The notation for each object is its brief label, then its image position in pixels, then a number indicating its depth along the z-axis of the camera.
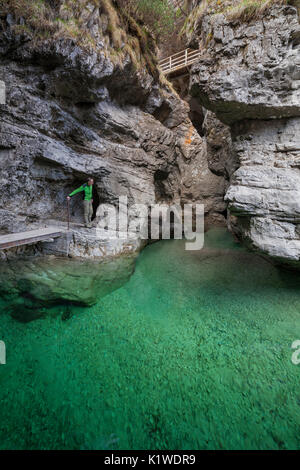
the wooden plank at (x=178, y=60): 12.24
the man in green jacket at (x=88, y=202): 6.88
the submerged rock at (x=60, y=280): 4.98
